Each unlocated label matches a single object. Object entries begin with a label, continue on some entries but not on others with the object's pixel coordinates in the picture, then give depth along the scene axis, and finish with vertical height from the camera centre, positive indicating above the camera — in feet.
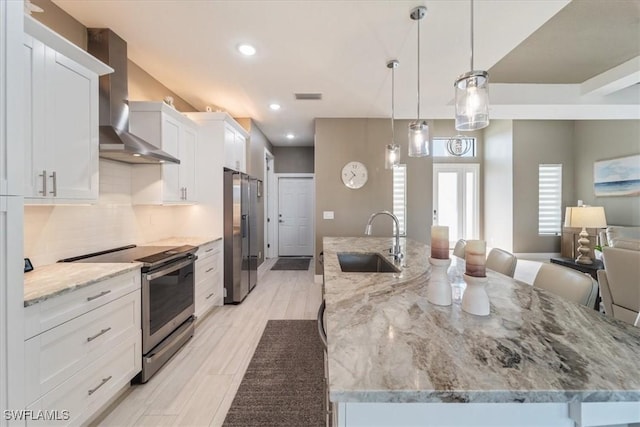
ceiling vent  11.57 +5.28
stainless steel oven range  6.51 -2.35
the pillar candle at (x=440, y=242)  3.72 -0.42
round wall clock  14.92 +2.24
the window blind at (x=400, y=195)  15.24 +1.08
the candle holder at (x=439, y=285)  3.62 -1.02
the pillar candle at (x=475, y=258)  3.22 -0.55
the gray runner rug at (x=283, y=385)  5.42 -4.22
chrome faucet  6.86 -0.97
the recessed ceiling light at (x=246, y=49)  7.96 +5.11
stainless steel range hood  6.96 +3.19
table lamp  12.02 -0.20
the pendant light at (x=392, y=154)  9.59 +2.19
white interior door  22.30 -0.36
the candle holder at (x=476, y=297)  3.28 -1.08
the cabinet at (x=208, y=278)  9.54 -2.60
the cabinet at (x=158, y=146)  8.69 +2.32
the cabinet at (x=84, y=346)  4.05 -2.49
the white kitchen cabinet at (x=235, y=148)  11.83 +3.21
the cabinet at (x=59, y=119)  4.80 +1.92
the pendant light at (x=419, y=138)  7.57 +2.22
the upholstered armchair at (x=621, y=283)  6.55 -1.84
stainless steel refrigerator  11.52 -1.10
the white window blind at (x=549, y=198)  19.97 +1.20
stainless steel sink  7.94 -1.51
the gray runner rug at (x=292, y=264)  18.37 -3.84
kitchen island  1.94 -1.31
